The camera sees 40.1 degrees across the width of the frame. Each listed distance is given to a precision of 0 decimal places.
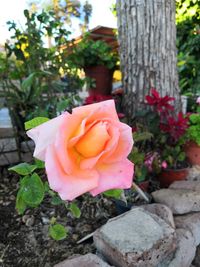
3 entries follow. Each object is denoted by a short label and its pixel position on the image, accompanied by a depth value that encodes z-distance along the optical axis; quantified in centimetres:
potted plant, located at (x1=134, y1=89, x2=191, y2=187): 165
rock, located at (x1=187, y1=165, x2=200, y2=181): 176
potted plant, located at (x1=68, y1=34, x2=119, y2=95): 242
